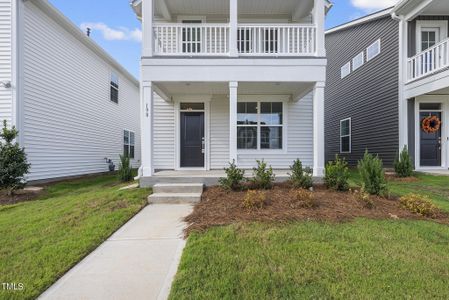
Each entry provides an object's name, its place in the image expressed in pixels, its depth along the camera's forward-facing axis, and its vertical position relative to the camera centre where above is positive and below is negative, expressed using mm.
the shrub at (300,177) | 6734 -679
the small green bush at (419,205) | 4980 -1029
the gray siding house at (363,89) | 11461 +2959
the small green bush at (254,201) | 5191 -973
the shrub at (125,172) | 9992 -812
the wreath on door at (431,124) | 10695 +977
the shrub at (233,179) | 6719 -718
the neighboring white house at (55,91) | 8477 +2238
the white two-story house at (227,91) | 7504 +1872
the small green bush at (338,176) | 6590 -632
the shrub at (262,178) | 6738 -704
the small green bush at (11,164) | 7184 -387
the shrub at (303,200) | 5219 -972
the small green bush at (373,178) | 6039 -629
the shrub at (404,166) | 9336 -555
